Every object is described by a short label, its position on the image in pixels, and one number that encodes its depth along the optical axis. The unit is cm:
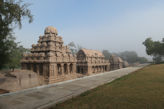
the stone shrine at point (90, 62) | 3178
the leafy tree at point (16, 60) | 2043
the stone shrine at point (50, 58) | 1609
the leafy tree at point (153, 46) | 4727
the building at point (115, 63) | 4519
